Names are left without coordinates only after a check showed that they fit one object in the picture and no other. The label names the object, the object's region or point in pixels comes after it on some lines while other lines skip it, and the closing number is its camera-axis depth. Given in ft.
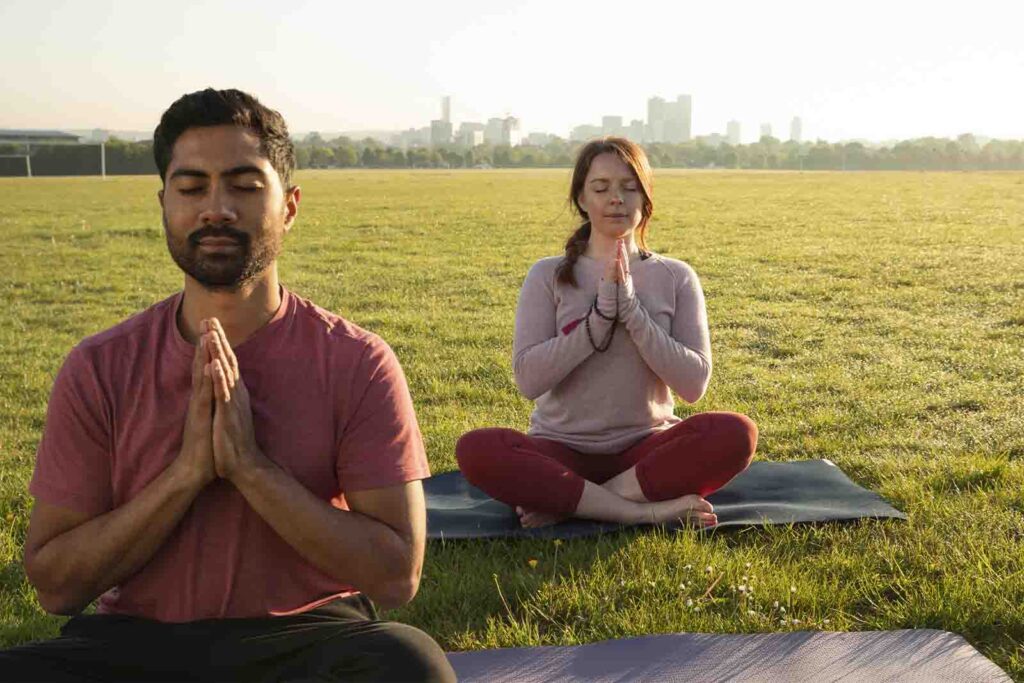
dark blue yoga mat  16.79
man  9.02
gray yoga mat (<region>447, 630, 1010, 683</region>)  12.18
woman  16.51
